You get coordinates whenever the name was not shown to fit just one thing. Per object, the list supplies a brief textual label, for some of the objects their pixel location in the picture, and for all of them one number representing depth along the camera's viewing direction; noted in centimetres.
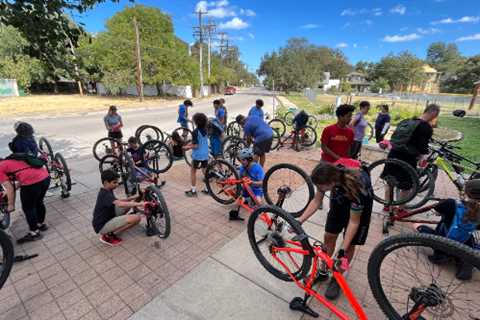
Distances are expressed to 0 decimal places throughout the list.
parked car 4750
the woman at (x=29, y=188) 290
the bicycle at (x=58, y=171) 433
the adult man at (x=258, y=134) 472
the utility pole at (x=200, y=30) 3425
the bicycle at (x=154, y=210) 304
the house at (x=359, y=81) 7623
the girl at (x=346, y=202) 184
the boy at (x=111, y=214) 288
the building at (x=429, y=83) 6675
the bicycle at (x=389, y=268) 156
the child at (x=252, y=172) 352
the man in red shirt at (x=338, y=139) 345
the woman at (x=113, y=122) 643
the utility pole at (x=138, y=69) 1965
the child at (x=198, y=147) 417
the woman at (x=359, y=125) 550
